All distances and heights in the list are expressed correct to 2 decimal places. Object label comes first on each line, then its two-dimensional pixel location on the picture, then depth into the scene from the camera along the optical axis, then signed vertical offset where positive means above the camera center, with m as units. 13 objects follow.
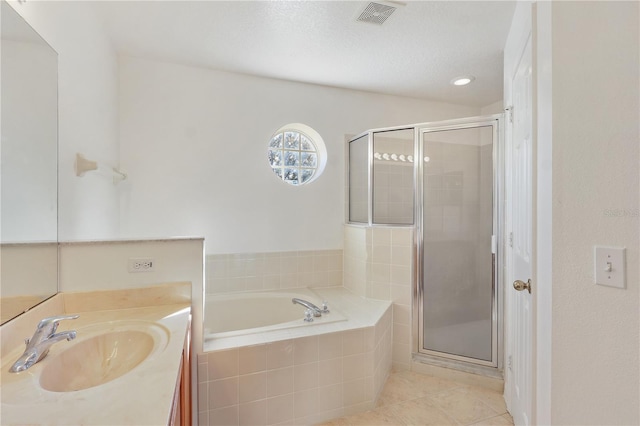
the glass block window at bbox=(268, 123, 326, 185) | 2.98 +0.61
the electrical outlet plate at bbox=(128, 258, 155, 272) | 1.42 -0.25
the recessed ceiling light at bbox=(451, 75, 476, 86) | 2.73 +1.25
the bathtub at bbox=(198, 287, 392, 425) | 1.61 -0.93
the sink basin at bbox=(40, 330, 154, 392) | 0.92 -0.51
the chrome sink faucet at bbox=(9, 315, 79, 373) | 0.84 -0.40
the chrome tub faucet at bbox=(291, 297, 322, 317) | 2.17 -0.72
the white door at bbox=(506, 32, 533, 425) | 1.39 -0.14
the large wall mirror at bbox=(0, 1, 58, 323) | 0.96 +0.17
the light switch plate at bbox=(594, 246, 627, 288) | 0.88 -0.16
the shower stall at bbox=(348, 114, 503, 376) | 2.32 -0.17
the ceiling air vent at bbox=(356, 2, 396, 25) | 1.75 +1.23
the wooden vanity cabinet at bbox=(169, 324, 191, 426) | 1.11 -0.76
